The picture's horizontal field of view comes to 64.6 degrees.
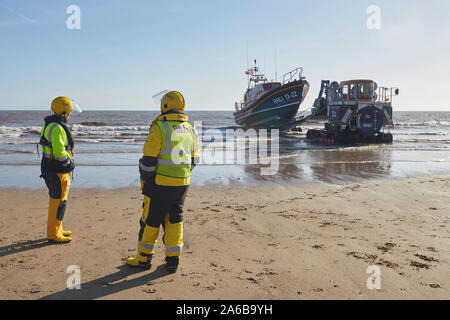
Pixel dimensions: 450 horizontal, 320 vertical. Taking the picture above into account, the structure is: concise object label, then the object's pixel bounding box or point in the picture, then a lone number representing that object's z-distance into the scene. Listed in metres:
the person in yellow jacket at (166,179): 3.38
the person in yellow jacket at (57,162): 4.17
